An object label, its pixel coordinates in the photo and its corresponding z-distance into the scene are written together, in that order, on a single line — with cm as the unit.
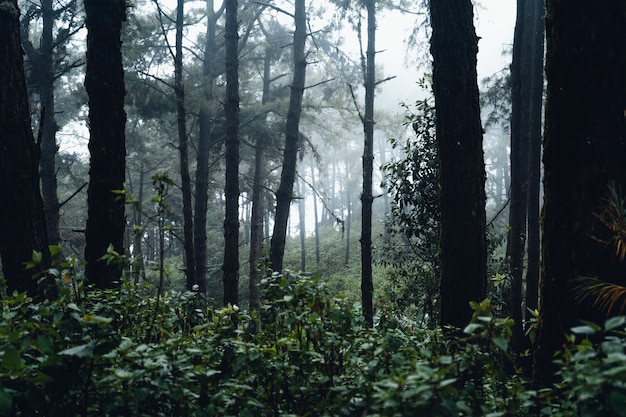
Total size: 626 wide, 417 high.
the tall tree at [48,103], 1305
